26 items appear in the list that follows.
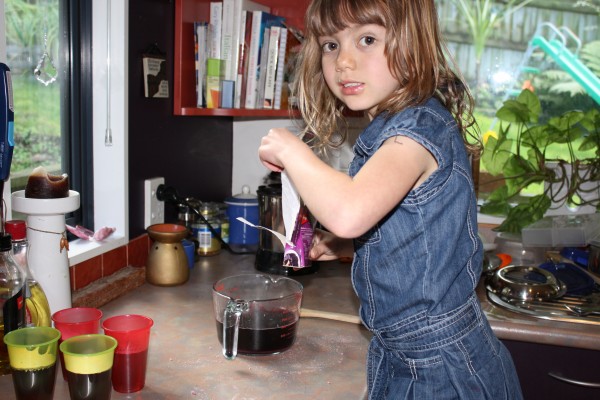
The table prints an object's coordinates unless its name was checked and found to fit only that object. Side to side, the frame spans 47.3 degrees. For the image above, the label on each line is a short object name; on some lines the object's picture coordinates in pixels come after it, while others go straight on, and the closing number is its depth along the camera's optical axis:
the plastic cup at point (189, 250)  1.93
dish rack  1.56
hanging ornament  1.44
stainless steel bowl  1.68
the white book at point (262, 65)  2.06
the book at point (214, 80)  1.98
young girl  1.04
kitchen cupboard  1.53
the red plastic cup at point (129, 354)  1.13
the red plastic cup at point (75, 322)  1.15
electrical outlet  1.91
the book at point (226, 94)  2.00
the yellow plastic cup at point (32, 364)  1.01
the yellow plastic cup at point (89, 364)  1.02
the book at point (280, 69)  2.09
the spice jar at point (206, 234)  2.09
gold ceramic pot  1.77
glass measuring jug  1.31
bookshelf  1.96
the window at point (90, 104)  1.70
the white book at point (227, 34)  2.01
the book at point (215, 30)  2.01
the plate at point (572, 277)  1.75
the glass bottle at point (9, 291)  1.12
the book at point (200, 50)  2.01
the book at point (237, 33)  2.01
